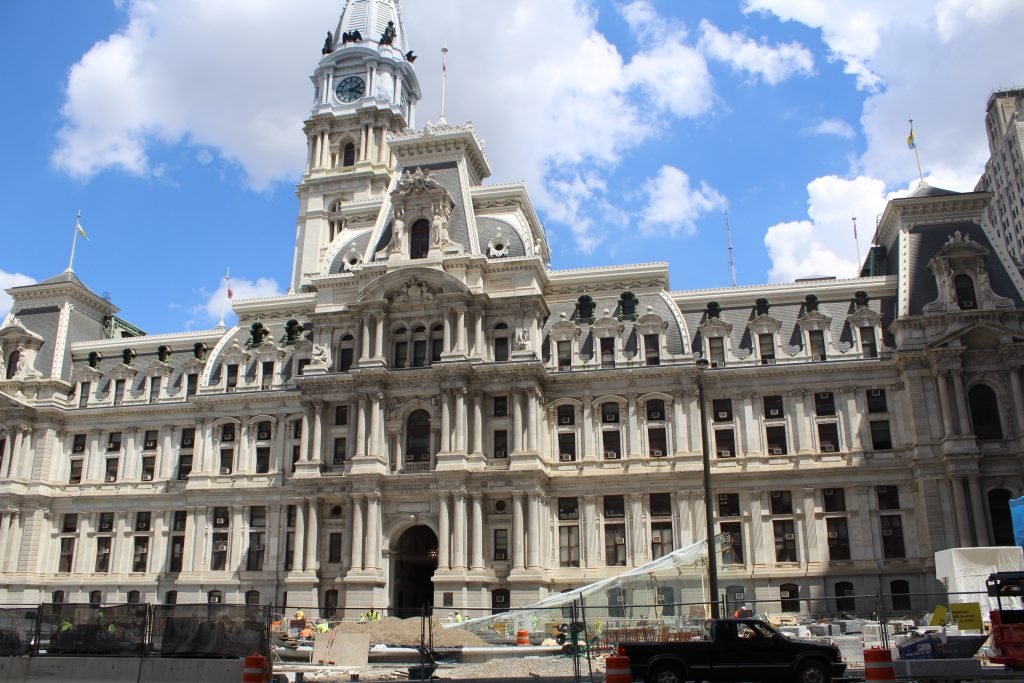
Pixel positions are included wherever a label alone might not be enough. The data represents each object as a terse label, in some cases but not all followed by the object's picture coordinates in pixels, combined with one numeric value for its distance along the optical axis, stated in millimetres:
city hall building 56500
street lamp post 31500
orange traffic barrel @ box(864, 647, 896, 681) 21750
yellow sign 34438
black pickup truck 25109
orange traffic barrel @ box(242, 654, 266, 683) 22359
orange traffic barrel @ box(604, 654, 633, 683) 21766
